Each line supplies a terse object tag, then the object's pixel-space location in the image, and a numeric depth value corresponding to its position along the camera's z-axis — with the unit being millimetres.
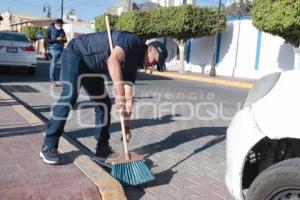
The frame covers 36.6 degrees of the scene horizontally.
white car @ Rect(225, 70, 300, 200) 2805
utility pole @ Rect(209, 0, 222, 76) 23953
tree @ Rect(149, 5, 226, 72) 24547
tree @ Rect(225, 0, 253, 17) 49719
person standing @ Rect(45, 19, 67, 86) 11523
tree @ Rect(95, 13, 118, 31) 32688
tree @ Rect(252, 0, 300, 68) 16891
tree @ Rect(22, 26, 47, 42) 56041
